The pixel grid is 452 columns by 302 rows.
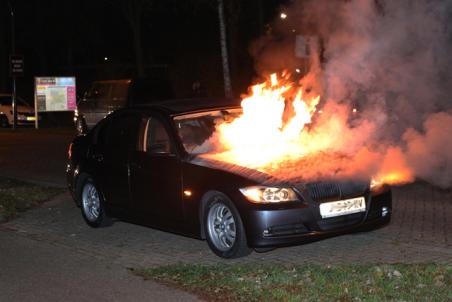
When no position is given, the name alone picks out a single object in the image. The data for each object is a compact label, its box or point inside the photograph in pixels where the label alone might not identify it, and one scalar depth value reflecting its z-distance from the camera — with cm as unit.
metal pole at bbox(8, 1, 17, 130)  2850
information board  2873
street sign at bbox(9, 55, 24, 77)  2877
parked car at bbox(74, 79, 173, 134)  2131
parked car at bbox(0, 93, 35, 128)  3114
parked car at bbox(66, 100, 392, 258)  650
